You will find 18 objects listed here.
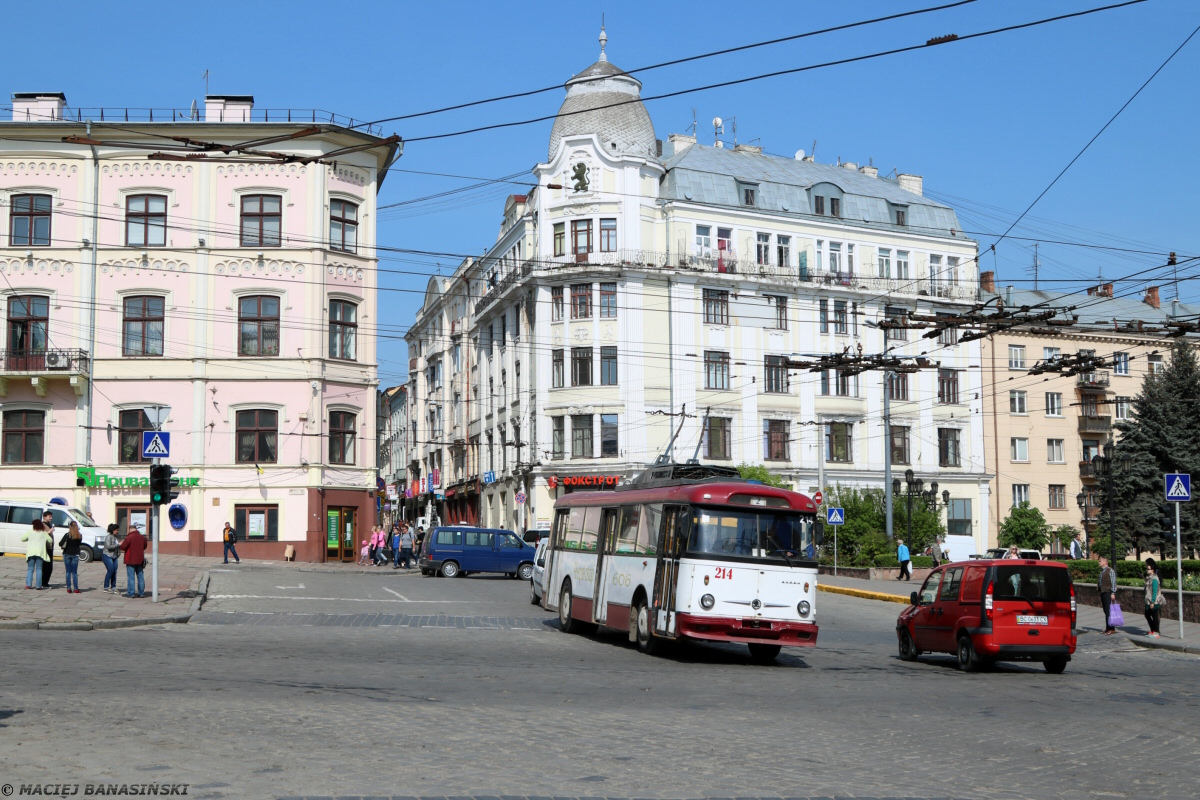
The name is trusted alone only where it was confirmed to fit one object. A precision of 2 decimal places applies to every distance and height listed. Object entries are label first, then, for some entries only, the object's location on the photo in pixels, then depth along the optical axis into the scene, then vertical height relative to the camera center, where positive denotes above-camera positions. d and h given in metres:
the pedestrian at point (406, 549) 49.28 -1.43
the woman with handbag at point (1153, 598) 25.64 -1.76
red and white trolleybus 19.66 -0.86
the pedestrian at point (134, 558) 26.39 -0.94
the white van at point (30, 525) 39.28 -0.40
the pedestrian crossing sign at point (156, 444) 26.38 +1.38
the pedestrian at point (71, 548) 26.91 -0.74
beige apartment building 75.12 +5.17
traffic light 26.08 +0.56
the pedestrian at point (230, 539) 43.16 -0.91
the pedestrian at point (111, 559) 27.47 -0.99
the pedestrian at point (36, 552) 26.92 -0.83
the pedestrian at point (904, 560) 43.80 -1.70
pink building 47.66 +6.84
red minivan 19.59 -1.61
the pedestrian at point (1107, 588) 27.38 -1.68
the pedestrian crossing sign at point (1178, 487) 25.80 +0.44
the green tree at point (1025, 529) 69.50 -1.05
